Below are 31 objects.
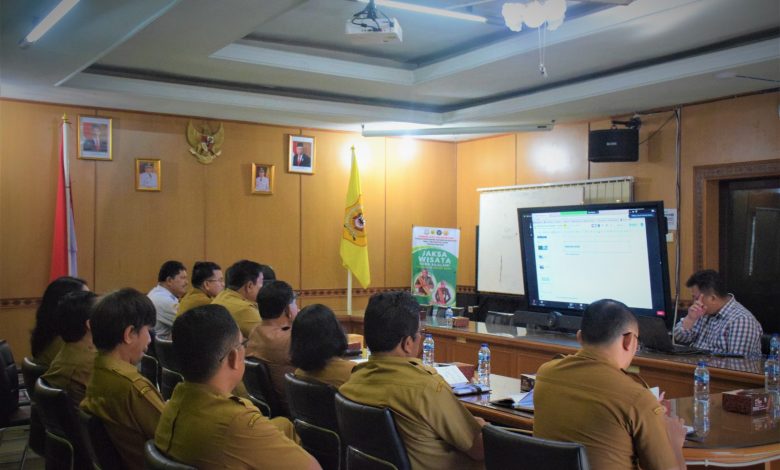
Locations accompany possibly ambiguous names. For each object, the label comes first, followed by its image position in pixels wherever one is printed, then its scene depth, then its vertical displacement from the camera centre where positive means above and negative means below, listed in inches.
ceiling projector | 171.6 +46.4
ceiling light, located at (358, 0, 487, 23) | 195.0 +59.1
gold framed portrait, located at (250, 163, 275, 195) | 316.5 +21.3
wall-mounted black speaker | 273.7 +31.0
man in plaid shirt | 179.0 -23.4
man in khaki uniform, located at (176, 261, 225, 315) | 220.2 -16.0
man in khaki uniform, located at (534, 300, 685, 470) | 87.4 -21.3
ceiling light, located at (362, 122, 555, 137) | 303.7 +41.1
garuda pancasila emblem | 302.4 +35.2
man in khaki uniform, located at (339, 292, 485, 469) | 97.7 -23.0
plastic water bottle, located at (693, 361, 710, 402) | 124.1 -26.0
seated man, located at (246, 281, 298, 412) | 146.3 -20.9
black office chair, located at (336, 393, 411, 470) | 95.5 -27.7
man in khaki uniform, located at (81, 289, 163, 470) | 95.0 -20.1
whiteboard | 320.2 -3.9
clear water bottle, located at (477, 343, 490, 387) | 145.7 -27.7
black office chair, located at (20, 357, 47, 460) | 125.6 -34.4
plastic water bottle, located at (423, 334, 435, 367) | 170.3 -28.4
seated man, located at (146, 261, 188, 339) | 222.7 -20.6
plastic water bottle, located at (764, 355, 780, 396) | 135.1 -27.1
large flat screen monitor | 193.3 -7.9
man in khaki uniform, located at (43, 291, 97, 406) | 116.4 -20.1
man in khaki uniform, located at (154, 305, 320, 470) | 76.1 -19.7
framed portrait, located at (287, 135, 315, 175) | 324.9 +32.4
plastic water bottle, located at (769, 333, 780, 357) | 162.1 -26.2
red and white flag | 269.1 -1.3
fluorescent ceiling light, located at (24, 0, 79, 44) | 159.3 +47.6
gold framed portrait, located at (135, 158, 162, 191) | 291.7 +21.2
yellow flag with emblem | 328.5 -3.6
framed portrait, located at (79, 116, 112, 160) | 280.8 +34.3
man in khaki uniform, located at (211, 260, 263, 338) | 185.3 -16.4
